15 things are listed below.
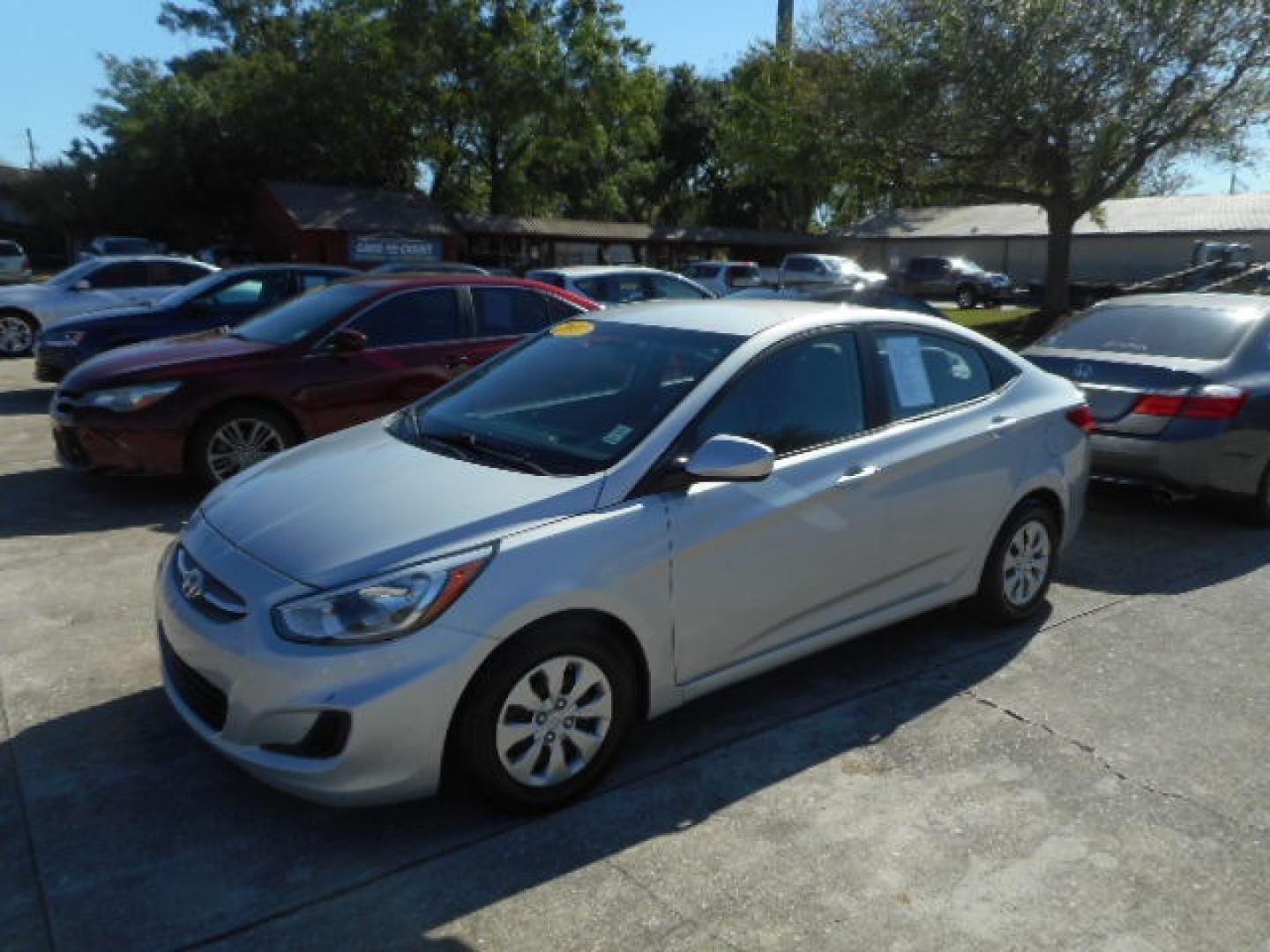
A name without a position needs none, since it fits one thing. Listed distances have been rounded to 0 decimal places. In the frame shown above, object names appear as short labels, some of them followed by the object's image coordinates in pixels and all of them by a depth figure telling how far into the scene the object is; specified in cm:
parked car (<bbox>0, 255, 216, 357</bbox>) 1388
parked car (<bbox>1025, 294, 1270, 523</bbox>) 638
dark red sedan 665
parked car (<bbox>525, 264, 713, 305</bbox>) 1286
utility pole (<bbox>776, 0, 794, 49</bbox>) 4034
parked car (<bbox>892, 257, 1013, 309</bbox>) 3478
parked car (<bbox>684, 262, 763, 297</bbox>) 2591
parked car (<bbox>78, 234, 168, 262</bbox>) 3136
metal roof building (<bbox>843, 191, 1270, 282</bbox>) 4069
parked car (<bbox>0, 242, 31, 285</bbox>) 2747
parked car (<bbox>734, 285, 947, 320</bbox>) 1316
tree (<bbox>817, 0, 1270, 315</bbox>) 1892
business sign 3175
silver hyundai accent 295
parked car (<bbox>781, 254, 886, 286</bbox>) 2791
